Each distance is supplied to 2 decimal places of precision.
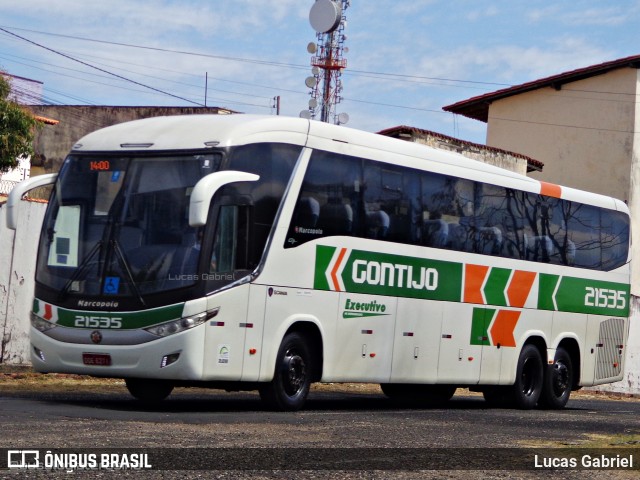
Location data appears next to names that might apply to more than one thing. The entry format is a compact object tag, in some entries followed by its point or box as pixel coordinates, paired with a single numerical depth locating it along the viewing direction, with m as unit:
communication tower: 44.16
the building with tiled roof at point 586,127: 44.12
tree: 37.69
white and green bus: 14.00
